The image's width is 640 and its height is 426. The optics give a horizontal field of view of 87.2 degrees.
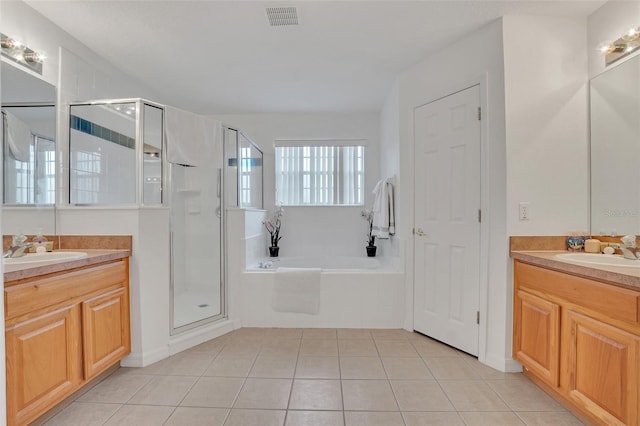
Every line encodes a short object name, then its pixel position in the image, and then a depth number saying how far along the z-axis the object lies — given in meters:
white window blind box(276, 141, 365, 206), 4.47
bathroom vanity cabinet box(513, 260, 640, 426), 1.45
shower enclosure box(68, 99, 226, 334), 2.44
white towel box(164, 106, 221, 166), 2.61
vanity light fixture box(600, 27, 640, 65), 1.98
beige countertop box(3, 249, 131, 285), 1.51
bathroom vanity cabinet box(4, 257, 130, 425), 1.52
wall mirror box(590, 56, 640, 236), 2.00
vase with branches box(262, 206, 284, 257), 4.29
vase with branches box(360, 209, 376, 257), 4.14
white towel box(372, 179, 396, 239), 3.41
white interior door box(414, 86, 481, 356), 2.49
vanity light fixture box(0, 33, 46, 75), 1.99
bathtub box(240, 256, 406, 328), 3.06
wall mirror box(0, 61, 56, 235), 2.00
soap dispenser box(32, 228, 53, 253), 2.15
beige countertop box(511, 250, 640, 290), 1.45
